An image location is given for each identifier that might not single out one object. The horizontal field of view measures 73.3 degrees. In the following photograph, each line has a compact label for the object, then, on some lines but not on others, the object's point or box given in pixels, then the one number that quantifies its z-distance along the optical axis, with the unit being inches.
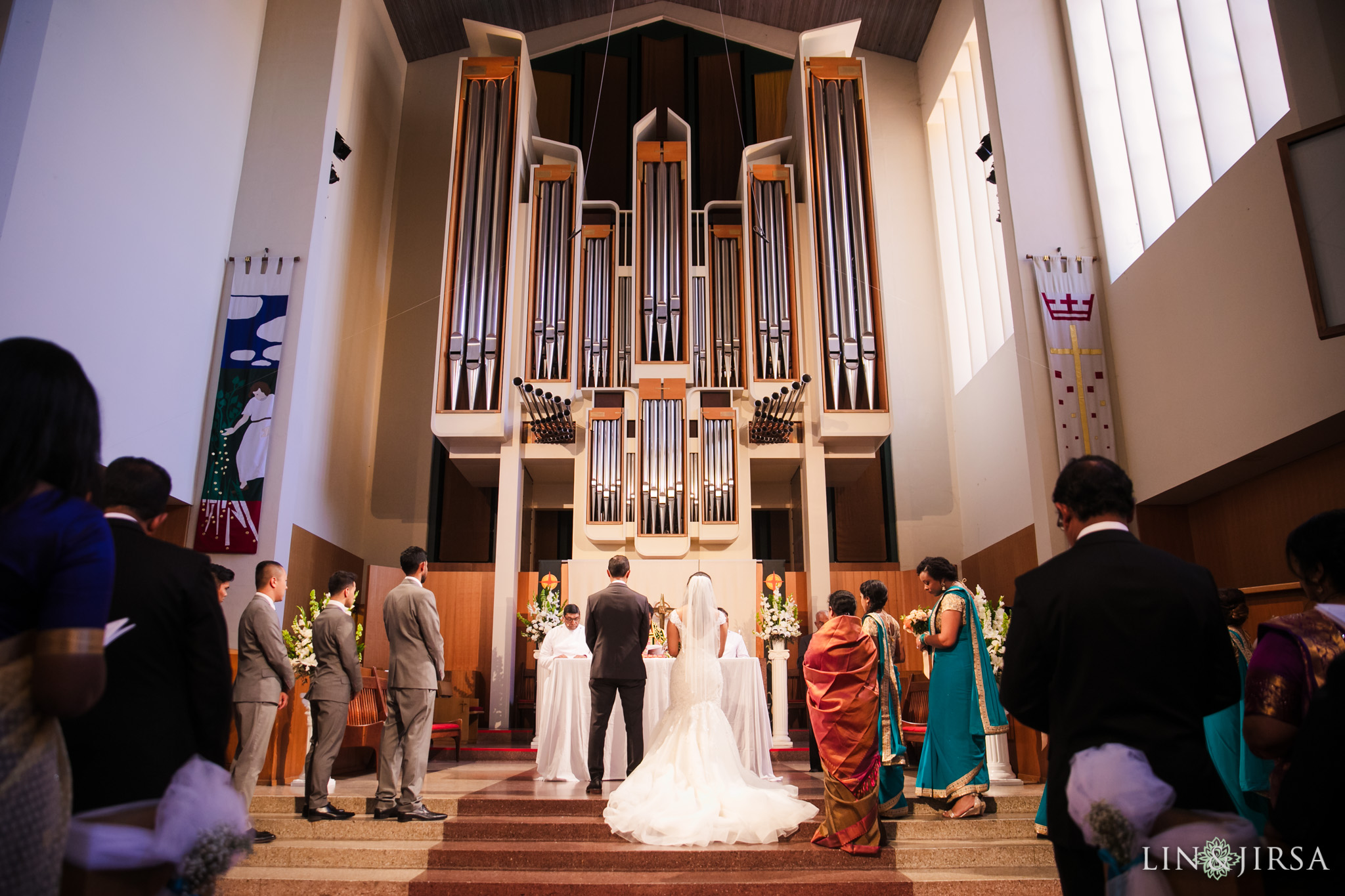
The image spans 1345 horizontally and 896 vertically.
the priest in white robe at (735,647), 267.1
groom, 208.1
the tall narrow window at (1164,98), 236.8
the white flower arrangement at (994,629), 253.8
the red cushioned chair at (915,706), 270.5
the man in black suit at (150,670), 69.1
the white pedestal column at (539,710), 253.6
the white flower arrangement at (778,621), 306.0
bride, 174.2
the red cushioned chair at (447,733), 287.1
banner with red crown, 283.1
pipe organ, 365.7
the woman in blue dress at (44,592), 53.8
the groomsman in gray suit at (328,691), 191.5
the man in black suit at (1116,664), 75.4
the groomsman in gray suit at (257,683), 177.3
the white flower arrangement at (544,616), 336.5
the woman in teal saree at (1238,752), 133.0
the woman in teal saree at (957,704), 188.7
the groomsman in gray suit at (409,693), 185.5
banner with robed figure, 299.7
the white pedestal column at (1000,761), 243.0
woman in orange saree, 170.4
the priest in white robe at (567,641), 283.0
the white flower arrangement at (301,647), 239.1
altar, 247.3
